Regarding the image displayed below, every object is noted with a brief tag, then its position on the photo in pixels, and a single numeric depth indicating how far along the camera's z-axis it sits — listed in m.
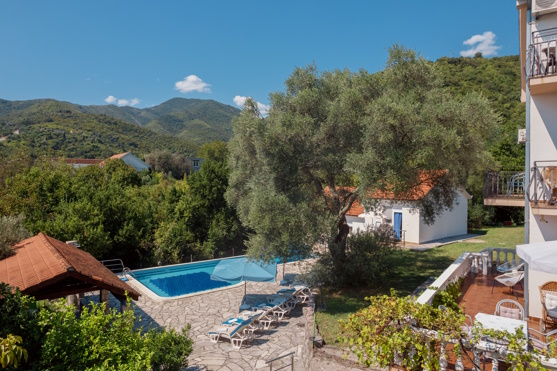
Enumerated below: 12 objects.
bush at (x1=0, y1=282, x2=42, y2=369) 5.10
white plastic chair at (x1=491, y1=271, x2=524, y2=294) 9.11
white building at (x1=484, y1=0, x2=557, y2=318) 7.43
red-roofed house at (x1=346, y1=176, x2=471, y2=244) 23.19
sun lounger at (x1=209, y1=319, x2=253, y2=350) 10.11
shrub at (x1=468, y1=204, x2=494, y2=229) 27.91
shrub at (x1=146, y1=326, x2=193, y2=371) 6.95
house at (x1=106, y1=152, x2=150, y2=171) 59.32
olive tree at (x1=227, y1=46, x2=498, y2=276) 10.77
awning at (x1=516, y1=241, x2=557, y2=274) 5.42
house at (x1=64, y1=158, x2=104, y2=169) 52.18
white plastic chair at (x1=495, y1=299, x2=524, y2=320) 6.85
